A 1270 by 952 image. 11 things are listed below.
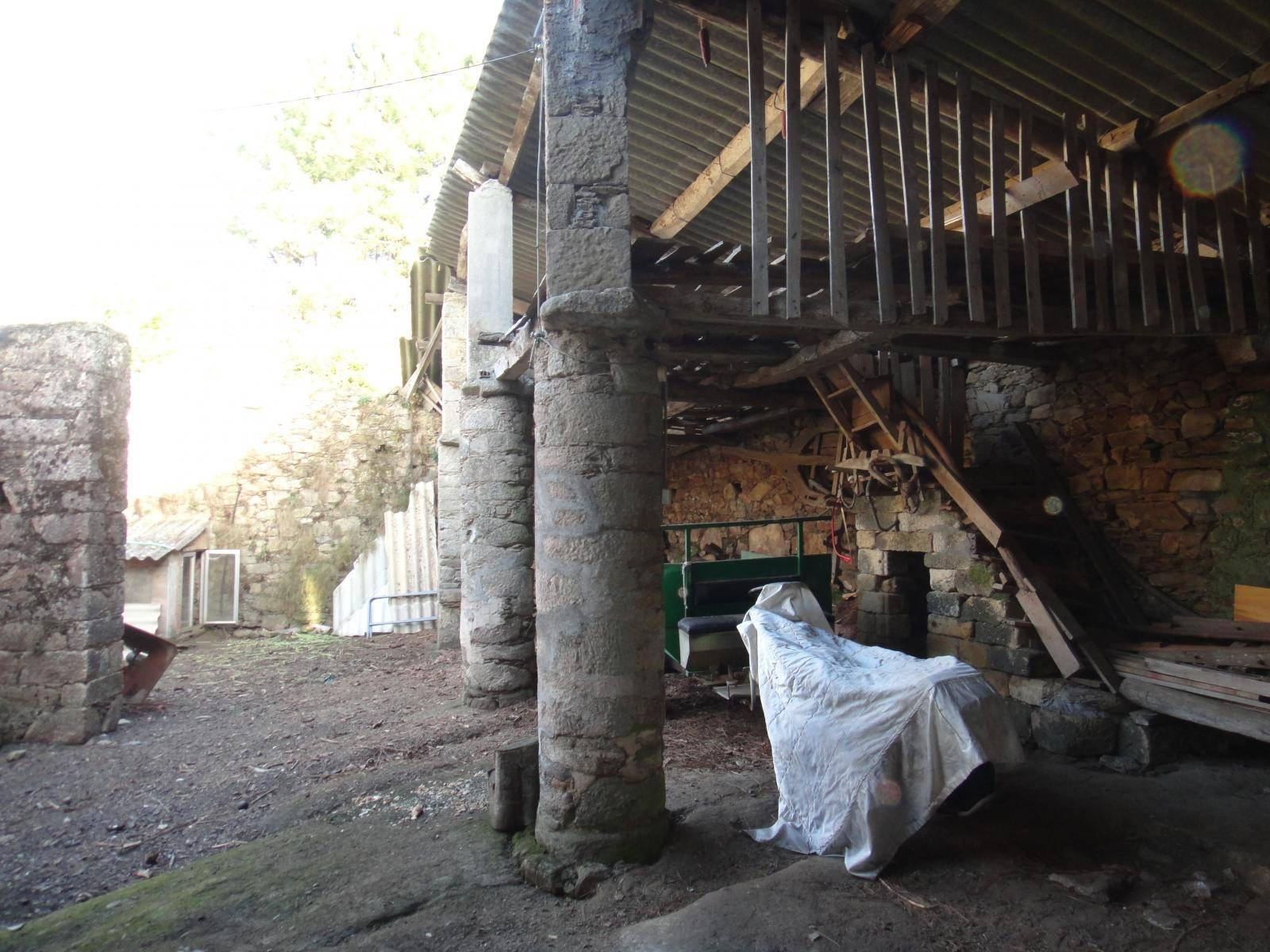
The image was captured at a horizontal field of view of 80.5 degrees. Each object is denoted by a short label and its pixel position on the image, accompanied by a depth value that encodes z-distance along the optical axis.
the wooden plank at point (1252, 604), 5.16
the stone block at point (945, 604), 6.11
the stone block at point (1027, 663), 5.58
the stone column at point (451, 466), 9.74
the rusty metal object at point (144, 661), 7.21
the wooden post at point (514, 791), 4.02
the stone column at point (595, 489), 3.63
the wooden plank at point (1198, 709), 4.45
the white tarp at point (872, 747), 3.49
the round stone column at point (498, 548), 6.73
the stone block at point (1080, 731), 5.12
